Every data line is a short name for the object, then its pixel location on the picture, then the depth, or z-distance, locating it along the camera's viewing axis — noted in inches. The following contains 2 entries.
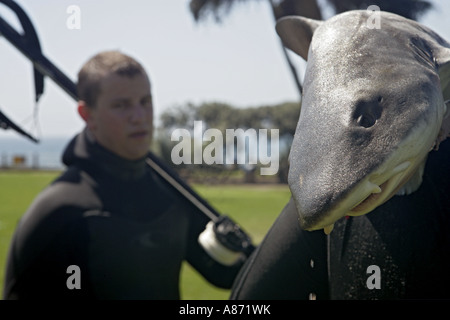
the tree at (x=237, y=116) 724.0
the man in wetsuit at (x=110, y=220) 76.2
